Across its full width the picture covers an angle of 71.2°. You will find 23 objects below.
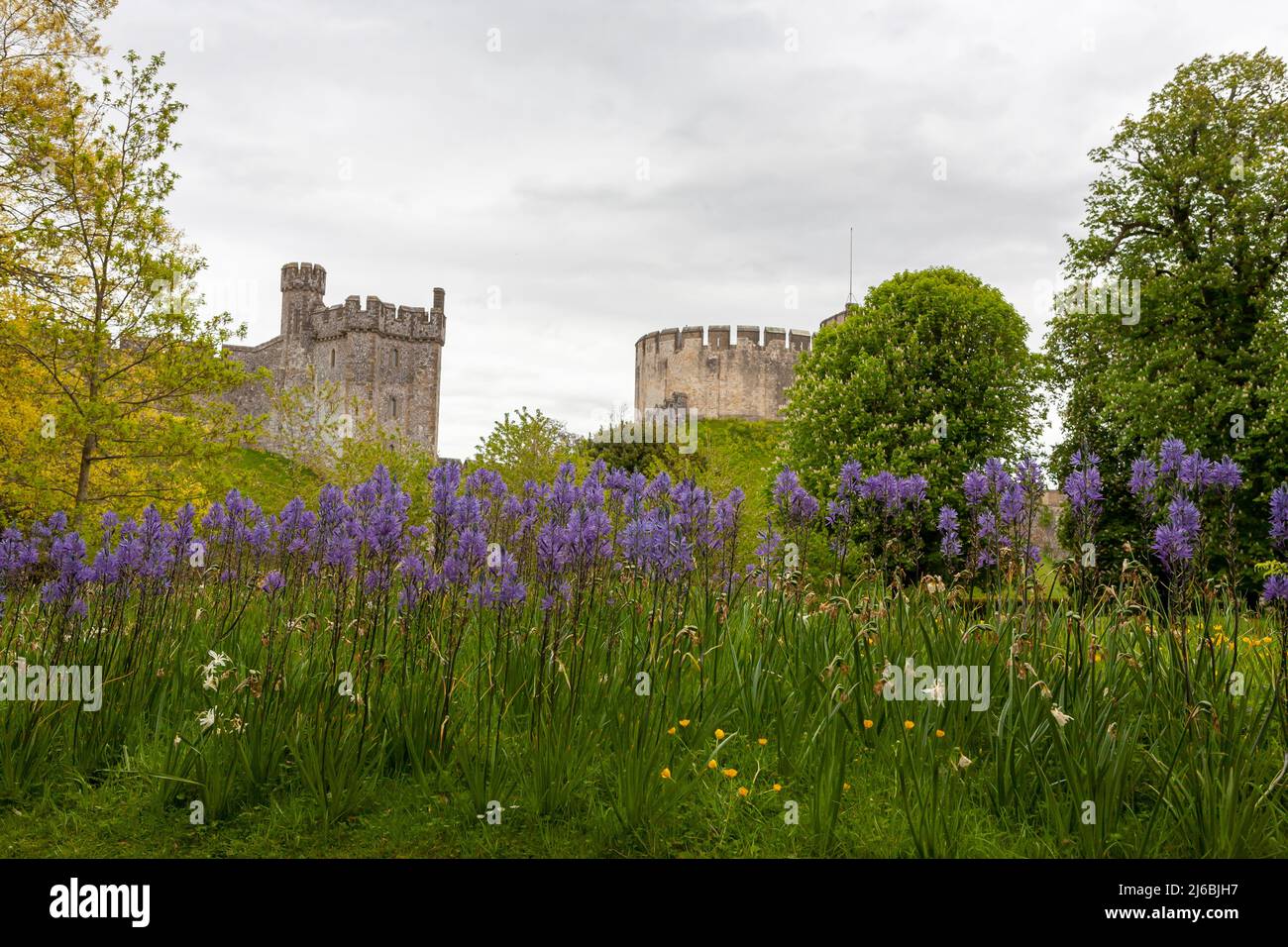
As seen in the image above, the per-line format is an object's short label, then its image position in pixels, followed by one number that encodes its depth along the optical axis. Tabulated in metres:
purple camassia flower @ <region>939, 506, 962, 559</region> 5.79
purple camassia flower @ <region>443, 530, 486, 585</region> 4.43
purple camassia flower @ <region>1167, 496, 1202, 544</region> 3.96
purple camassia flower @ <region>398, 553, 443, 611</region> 4.91
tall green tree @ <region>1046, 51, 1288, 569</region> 19.83
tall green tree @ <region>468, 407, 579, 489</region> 22.61
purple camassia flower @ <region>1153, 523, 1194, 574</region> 3.99
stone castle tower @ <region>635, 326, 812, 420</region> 60.03
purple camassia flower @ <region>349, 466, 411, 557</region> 4.59
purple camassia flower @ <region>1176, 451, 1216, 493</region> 4.14
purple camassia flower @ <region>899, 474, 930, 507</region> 5.83
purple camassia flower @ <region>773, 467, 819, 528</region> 5.89
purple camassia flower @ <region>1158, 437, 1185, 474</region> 4.34
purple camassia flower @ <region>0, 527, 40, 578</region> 5.53
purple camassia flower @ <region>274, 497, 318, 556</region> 6.74
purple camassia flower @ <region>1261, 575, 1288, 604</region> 3.88
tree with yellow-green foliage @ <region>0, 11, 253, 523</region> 14.93
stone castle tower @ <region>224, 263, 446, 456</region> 56.06
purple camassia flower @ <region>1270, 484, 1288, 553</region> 3.95
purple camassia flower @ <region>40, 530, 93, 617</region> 5.35
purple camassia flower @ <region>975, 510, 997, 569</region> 5.43
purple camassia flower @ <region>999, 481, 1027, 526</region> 4.90
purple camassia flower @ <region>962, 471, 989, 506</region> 5.29
